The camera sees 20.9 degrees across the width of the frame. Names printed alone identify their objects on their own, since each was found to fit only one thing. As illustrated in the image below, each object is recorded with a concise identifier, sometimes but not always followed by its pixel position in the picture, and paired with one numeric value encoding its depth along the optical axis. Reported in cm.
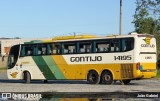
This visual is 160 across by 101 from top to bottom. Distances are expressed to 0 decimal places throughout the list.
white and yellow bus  2602
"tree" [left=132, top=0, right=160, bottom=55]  5384
